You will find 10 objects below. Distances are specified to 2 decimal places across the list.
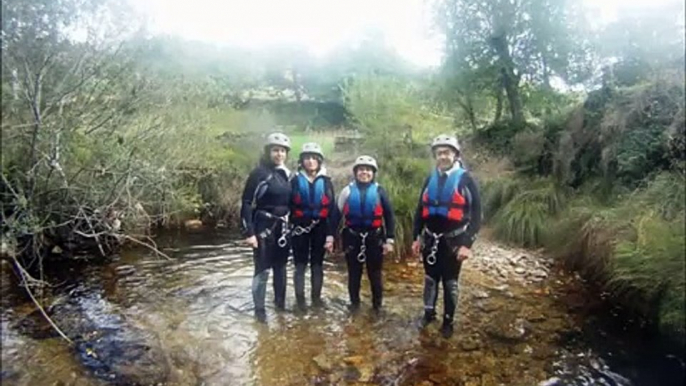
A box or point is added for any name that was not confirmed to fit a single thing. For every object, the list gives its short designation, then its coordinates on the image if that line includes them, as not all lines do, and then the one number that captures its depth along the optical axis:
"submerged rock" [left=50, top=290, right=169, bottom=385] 3.51
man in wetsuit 4.19
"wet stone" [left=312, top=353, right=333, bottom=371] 3.86
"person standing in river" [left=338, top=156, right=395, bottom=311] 4.56
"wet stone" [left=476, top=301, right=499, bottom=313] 5.06
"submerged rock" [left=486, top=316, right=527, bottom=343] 4.41
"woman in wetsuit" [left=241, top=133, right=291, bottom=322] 4.46
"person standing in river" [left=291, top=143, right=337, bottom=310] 4.63
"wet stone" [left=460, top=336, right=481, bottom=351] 4.18
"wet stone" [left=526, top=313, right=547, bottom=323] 4.79
